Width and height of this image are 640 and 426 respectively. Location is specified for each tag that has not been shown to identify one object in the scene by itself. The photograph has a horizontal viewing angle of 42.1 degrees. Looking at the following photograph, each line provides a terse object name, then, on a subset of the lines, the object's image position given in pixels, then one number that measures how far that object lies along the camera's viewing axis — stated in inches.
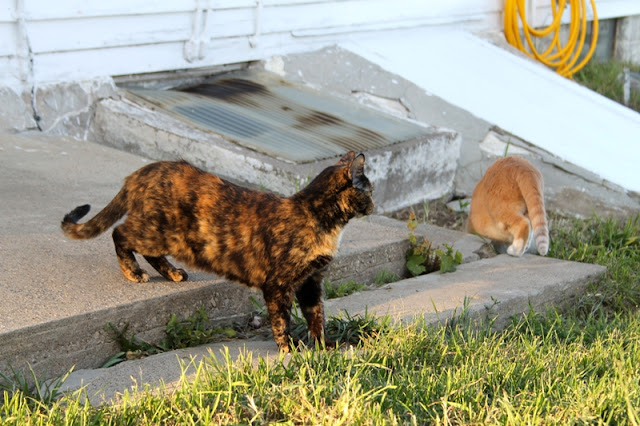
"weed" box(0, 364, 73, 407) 129.7
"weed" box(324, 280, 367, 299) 187.5
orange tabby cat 216.1
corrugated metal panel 263.4
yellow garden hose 428.1
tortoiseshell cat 148.6
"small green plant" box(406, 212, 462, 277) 208.4
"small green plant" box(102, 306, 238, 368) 151.6
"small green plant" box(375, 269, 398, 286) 202.7
